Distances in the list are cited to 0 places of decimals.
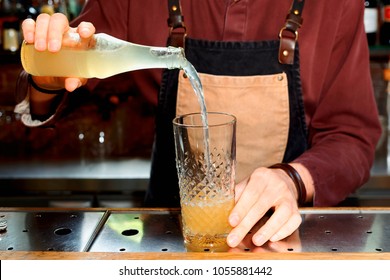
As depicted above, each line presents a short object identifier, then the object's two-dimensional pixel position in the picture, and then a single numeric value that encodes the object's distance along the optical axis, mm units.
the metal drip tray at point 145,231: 1113
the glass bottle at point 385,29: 2660
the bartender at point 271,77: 1598
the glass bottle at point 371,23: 2578
